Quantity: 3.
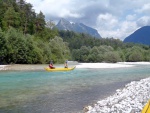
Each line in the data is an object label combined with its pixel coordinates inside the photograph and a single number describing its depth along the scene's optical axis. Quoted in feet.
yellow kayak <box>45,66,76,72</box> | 97.27
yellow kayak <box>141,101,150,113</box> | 15.70
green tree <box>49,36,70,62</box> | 173.27
